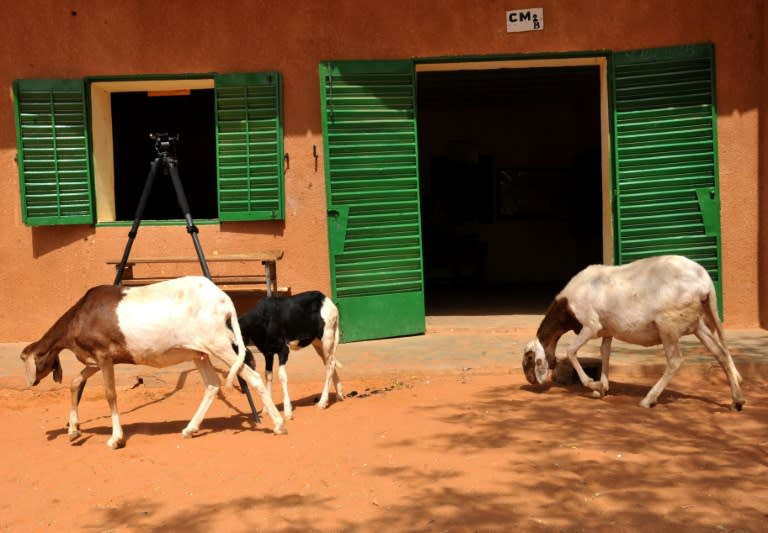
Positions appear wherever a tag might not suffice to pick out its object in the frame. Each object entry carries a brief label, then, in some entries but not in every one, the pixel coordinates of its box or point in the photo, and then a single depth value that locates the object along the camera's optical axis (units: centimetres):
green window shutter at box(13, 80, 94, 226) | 925
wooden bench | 896
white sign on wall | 919
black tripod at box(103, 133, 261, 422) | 698
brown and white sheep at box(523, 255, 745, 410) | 646
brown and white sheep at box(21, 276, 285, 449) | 612
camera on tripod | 715
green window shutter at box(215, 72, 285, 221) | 927
